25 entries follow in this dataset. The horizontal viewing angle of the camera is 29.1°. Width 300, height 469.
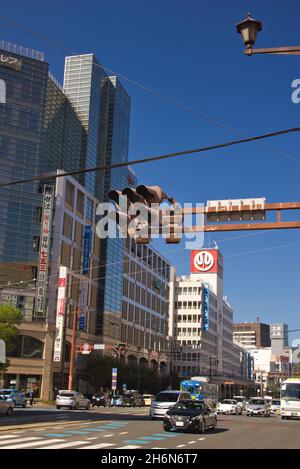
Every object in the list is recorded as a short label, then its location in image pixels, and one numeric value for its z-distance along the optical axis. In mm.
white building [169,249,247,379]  134250
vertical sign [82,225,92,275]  79750
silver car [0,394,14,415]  30656
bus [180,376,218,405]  58906
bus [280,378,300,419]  42609
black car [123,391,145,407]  66938
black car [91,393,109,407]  62281
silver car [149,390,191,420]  33000
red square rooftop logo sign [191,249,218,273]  153375
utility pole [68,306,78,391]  62431
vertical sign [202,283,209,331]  133875
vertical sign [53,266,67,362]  69062
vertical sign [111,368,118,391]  70875
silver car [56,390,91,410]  47031
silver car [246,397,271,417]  47844
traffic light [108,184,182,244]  12492
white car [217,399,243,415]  52000
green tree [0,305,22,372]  51219
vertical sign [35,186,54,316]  68750
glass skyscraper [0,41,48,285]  70125
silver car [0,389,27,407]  44662
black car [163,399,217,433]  22906
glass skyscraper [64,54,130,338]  88062
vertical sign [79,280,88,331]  76450
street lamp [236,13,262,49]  10492
